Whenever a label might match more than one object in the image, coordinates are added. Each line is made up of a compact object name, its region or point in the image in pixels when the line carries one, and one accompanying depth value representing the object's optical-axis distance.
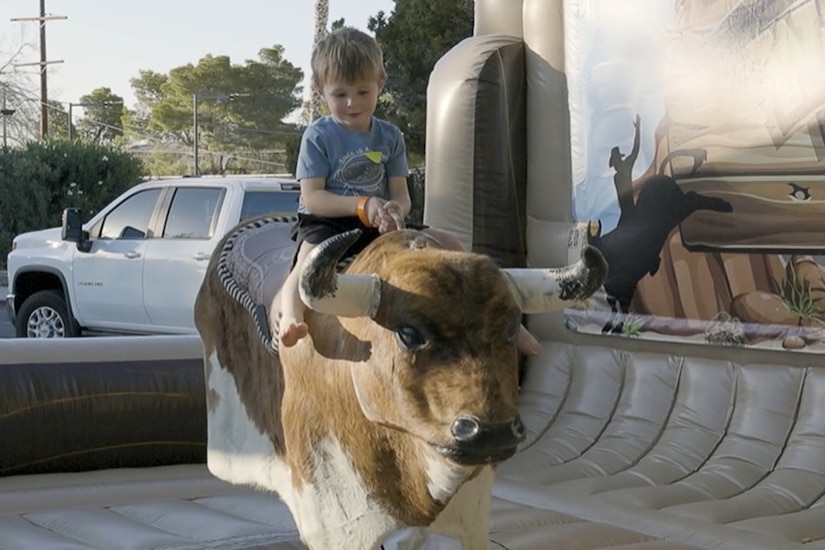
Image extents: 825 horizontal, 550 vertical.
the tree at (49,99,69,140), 36.94
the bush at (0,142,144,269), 14.88
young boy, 2.47
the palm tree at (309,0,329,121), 15.97
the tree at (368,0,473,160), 14.58
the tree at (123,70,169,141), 43.20
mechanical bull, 1.98
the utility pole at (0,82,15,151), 21.20
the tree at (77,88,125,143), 43.87
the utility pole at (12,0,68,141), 23.38
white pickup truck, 8.08
